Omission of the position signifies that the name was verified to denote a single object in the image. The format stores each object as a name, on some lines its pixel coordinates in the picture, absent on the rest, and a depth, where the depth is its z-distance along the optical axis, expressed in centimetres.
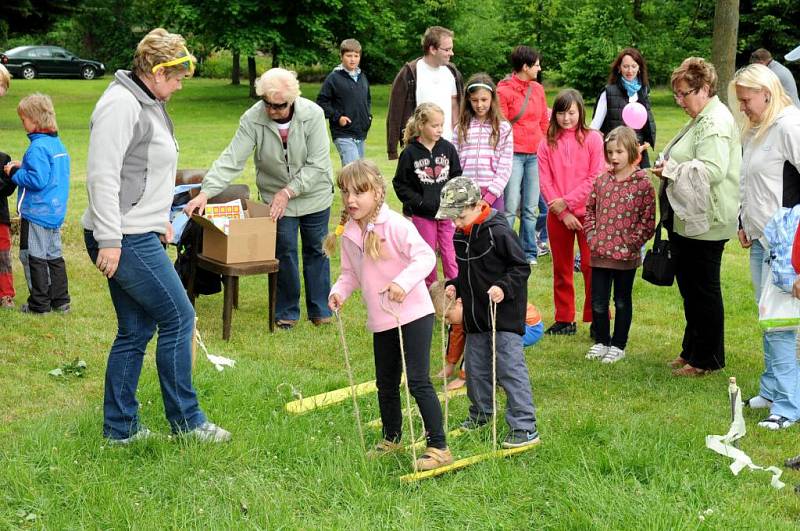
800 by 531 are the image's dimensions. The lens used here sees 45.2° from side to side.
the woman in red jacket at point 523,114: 1016
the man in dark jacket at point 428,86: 955
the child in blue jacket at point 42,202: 820
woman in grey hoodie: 482
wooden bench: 789
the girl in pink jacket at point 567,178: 812
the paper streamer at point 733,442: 489
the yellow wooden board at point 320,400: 589
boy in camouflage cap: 522
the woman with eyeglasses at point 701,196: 647
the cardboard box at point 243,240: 787
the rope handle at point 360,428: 495
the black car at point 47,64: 4428
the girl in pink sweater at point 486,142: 837
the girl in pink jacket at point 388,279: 480
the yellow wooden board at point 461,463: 473
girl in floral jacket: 718
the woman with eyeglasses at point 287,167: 783
